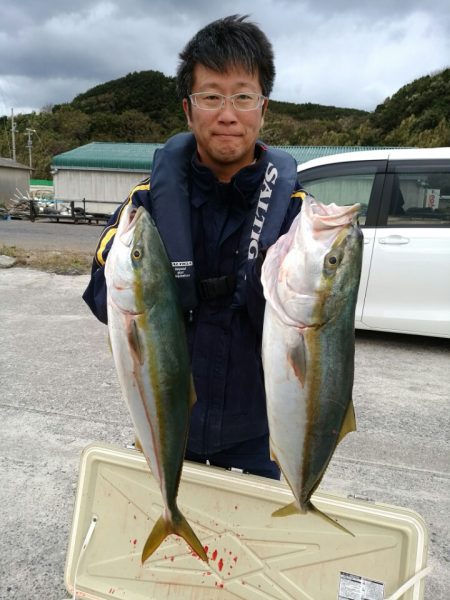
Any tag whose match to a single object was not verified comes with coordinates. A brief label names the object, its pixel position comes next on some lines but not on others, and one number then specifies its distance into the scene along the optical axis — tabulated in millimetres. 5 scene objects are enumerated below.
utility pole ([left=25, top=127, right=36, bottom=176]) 59819
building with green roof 29922
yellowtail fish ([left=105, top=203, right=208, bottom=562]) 1586
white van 5477
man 1787
